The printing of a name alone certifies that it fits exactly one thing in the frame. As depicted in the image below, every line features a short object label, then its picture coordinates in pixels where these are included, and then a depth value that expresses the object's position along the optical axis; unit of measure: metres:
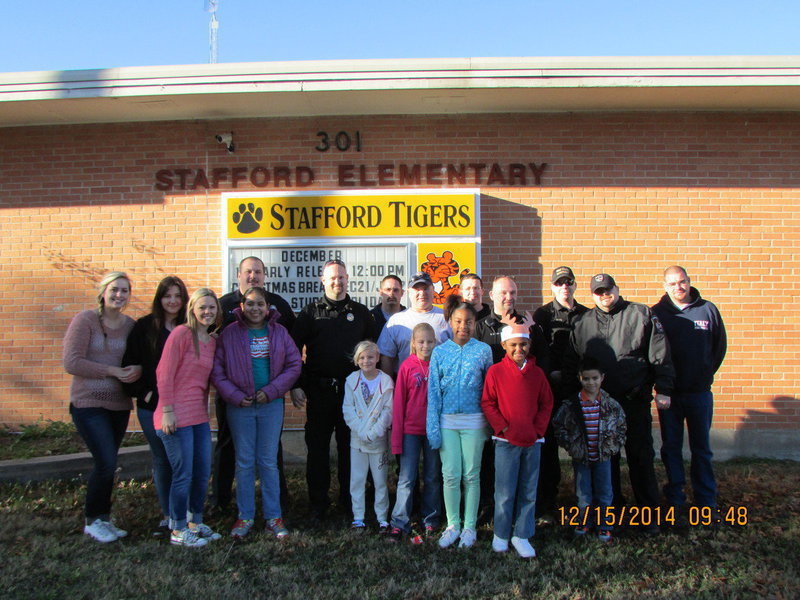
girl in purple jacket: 4.39
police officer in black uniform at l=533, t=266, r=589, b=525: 4.80
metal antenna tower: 11.77
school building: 6.59
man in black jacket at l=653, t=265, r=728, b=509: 4.73
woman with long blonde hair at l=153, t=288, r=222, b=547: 4.16
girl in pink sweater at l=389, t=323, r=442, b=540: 4.43
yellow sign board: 6.65
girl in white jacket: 4.55
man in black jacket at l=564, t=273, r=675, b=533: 4.46
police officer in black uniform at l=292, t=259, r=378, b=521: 4.84
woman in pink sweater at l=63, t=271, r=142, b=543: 4.30
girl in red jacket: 4.10
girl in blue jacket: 4.25
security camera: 6.78
